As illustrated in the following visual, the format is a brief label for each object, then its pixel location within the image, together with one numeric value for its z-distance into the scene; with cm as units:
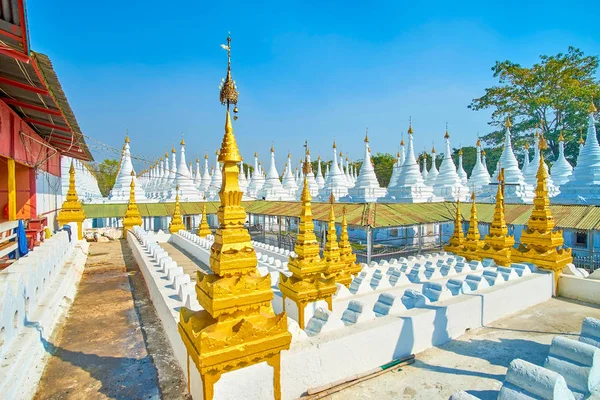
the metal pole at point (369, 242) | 1450
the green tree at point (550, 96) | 3631
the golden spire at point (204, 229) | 1785
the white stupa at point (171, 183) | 3694
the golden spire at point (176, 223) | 1886
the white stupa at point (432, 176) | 3240
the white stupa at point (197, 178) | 4644
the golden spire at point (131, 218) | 1912
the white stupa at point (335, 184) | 3322
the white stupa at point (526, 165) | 3045
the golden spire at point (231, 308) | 333
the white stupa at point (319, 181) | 4282
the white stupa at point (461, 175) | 3336
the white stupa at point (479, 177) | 3030
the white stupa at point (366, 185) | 2772
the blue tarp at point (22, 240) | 867
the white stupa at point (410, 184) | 2647
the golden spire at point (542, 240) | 848
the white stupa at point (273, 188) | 3778
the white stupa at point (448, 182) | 2970
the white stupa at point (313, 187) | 3862
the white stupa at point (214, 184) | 4004
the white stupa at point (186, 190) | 3487
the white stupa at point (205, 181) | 4364
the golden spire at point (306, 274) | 574
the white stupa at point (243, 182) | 4259
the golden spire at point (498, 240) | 1074
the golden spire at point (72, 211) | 1535
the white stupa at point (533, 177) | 2702
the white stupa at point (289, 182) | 4003
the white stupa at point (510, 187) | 2497
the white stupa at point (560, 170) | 2803
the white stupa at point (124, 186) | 3153
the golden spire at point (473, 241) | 1231
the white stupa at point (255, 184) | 4148
